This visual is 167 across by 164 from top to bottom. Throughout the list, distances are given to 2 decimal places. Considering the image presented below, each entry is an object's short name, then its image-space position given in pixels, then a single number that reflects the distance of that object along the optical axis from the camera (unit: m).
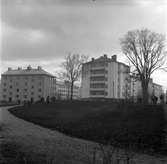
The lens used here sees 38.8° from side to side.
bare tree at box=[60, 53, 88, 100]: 54.41
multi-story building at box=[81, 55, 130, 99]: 73.06
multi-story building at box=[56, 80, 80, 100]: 134.11
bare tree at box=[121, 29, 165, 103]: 38.84
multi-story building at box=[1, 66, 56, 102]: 99.56
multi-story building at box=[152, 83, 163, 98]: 124.54
